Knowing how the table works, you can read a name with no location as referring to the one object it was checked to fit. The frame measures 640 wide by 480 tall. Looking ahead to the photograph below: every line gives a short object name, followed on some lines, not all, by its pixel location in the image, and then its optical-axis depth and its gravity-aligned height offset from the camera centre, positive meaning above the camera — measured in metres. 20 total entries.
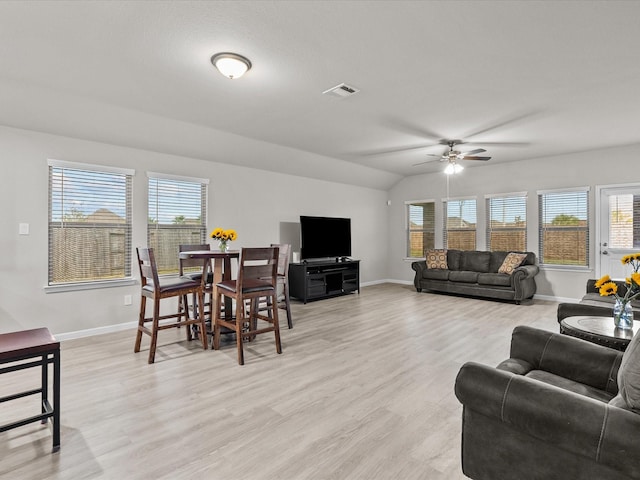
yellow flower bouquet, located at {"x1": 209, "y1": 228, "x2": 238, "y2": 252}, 4.13 +0.02
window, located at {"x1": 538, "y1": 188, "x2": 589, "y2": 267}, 6.21 +0.22
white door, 5.67 +0.18
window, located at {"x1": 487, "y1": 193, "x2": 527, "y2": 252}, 6.87 +0.33
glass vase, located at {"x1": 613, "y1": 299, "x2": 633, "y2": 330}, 2.67 -0.59
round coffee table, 2.47 -0.69
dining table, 3.62 -0.33
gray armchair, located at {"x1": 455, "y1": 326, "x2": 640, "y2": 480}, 1.21 -0.73
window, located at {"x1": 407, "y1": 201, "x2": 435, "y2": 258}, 8.23 +0.27
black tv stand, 6.24 -0.77
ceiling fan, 5.34 +1.27
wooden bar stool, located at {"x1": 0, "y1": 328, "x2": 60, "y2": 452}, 1.86 -0.64
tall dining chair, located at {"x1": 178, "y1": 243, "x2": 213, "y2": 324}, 3.92 -0.48
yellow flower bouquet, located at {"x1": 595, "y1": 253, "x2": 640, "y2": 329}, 2.61 -0.54
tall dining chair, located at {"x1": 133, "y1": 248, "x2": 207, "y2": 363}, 3.36 -0.55
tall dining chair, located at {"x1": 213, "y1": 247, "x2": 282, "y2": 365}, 3.38 -0.52
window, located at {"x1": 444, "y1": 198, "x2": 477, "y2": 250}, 7.55 +0.33
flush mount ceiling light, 2.74 +1.41
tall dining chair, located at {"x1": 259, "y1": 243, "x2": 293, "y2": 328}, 4.54 -0.47
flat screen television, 6.58 +0.02
